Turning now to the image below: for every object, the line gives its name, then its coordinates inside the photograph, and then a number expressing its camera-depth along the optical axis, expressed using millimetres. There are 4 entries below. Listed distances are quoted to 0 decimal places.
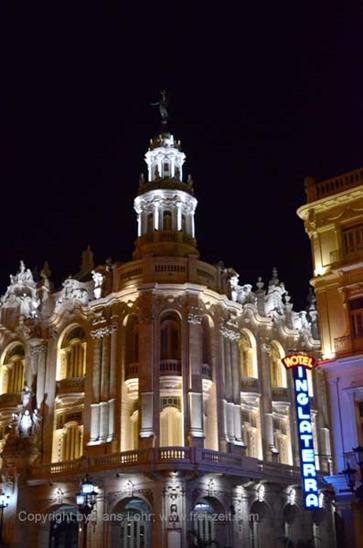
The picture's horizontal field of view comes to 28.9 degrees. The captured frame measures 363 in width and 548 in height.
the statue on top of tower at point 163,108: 57075
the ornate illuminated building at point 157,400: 40844
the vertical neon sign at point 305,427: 29203
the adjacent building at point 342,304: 29422
